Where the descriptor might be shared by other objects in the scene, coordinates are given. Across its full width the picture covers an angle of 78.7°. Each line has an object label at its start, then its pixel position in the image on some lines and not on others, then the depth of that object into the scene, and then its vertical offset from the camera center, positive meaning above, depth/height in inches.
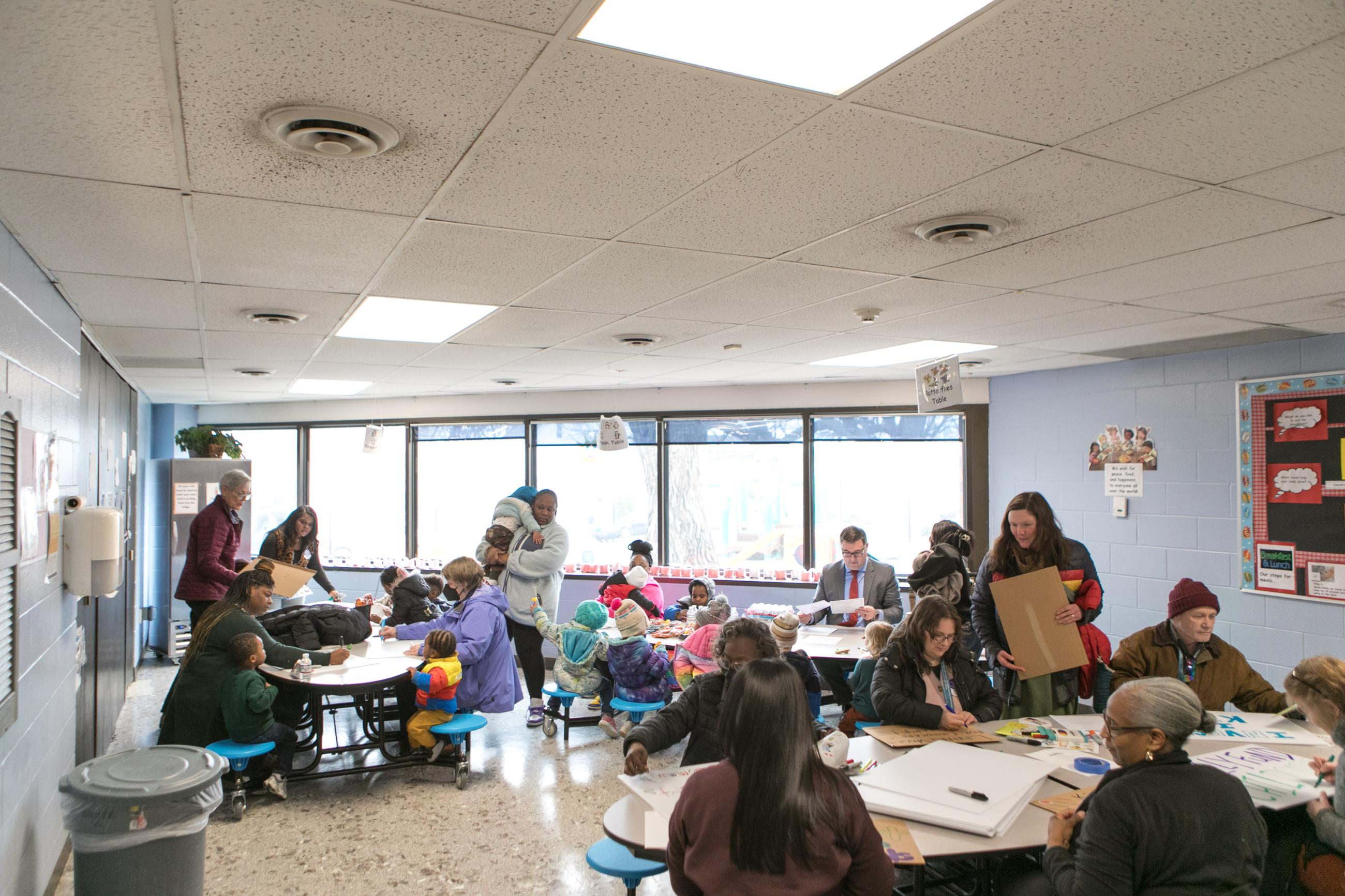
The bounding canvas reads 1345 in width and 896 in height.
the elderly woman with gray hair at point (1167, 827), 69.1 -31.4
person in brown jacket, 126.1 -31.7
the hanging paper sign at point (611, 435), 282.5 +9.3
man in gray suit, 207.2 -32.0
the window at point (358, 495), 344.2 -13.3
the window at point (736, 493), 288.2 -11.1
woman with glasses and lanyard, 122.6 -31.8
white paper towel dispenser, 127.6 -13.5
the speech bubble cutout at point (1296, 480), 176.9 -4.6
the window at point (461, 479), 325.4 -6.6
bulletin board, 173.2 -5.7
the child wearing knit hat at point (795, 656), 126.9 -34.6
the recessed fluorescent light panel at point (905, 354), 197.0 +27.3
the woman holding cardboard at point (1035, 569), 133.7 -22.4
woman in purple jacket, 176.2 -39.7
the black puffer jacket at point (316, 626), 185.8 -37.5
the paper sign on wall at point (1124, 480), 213.2 -5.4
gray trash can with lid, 103.3 -46.0
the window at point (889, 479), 272.1 -6.2
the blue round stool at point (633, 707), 187.5 -56.1
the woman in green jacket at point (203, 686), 154.6 -41.8
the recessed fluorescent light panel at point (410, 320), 144.6 +27.7
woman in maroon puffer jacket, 211.2 -21.3
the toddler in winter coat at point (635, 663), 191.6 -47.0
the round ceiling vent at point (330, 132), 64.9 +27.5
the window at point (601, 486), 305.6 -8.9
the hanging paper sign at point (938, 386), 188.4 +17.7
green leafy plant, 294.8 +8.2
